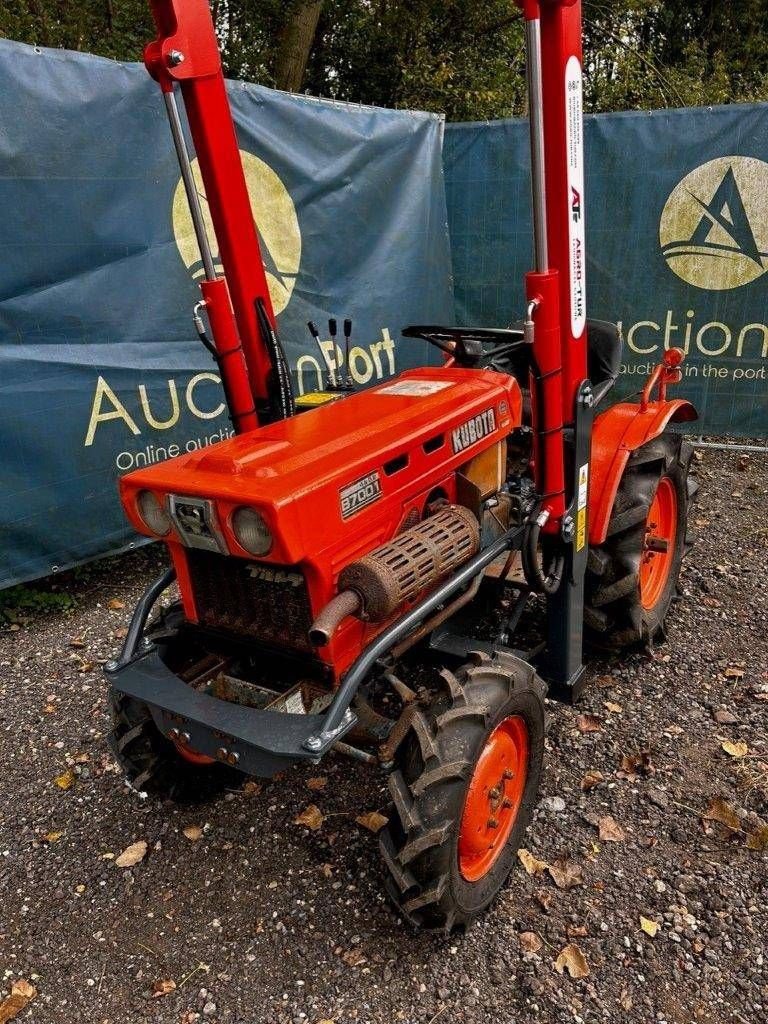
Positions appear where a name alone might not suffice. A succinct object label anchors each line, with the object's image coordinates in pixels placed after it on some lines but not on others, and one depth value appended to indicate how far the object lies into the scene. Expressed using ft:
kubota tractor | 6.25
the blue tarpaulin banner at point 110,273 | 11.43
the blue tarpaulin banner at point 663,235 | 16.76
